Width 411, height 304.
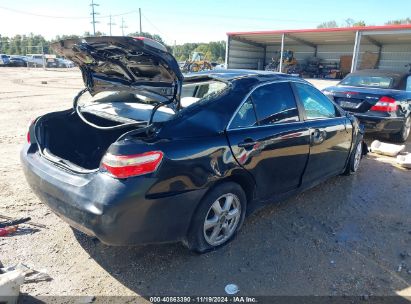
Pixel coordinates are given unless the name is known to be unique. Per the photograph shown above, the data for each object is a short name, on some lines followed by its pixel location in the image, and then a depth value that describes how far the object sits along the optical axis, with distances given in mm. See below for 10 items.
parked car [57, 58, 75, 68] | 53438
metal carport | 28109
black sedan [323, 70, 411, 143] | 6727
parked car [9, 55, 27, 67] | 46019
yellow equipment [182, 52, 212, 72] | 30300
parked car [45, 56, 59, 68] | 51156
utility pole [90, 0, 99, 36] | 63688
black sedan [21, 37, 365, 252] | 2537
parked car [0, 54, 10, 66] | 43969
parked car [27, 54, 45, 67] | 48188
